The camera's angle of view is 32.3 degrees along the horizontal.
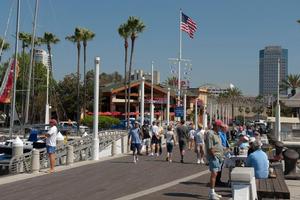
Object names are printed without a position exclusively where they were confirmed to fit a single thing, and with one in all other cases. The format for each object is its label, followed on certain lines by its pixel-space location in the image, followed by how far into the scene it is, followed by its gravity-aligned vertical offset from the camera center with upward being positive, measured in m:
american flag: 46.94 +8.59
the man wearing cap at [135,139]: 20.73 -0.85
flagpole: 48.05 +4.45
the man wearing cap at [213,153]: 11.51 -0.75
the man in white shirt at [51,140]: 16.38 -0.75
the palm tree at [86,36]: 72.31 +11.42
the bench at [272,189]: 9.45 -1.28
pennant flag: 35.69 +2.07
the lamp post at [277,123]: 32.47 -0.14
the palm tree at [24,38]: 69.46 +10.56
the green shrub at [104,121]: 68.24 -0.51
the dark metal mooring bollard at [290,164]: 15.67 -1.31
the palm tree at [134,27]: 66.97 +11.90
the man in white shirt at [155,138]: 23.83 -0.91
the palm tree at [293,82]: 103.81 +7.90
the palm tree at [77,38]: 72.19 +11.10
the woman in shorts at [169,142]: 20.94 -0.94
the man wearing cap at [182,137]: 20.47 -0.71
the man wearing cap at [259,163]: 11.12 -0.92
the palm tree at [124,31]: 67.44 +11.36
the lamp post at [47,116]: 44.97 +0.01
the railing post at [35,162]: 16.95 -1.50
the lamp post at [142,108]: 33.47 +0.64
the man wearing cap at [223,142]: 12.48 -0.64
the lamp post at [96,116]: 21.45 +0.06
